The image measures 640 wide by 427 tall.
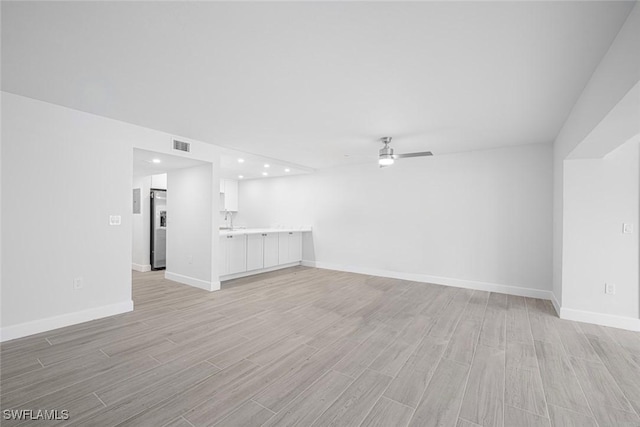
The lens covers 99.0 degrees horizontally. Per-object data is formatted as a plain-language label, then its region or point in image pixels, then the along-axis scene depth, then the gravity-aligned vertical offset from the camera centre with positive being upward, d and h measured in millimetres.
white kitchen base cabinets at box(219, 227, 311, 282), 5340 -825
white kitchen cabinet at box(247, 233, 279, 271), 5812 -830
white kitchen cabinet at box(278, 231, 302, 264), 6602 -834
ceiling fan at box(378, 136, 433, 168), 4223 +921
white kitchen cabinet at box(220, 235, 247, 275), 5254 -816
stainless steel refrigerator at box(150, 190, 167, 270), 6516 -420
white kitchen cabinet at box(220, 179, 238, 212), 8030 +543
